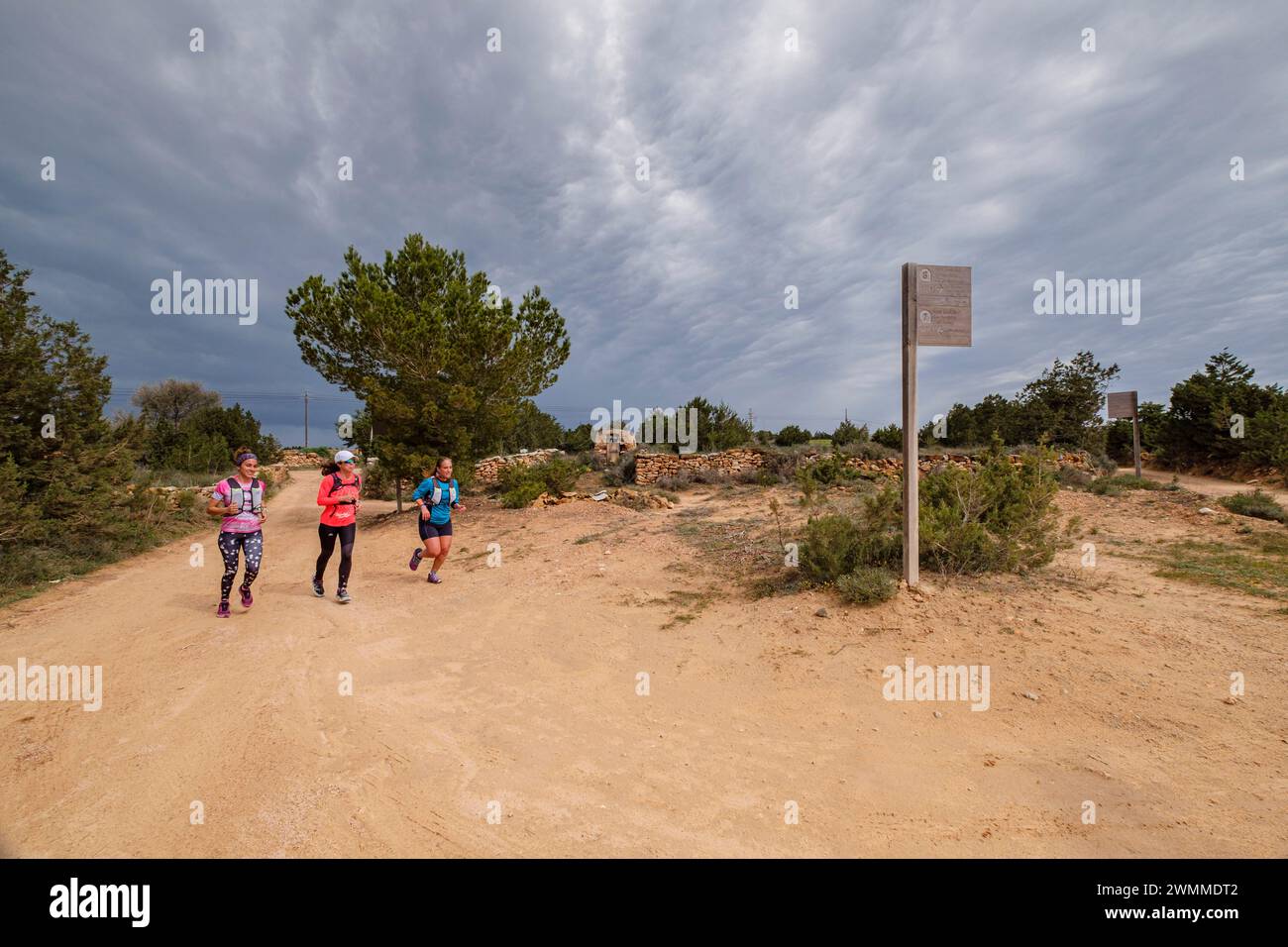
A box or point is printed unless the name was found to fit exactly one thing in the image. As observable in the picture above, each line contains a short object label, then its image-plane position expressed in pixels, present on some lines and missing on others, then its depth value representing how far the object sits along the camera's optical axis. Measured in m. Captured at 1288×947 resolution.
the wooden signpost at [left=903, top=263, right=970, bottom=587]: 5.54
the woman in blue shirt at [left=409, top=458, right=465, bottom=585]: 7.70
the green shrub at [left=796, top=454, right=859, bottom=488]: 15.59
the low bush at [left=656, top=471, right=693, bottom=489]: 18.55
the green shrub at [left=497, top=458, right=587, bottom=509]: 14.27
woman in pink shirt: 5.75
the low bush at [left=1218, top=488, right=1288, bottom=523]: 10.11
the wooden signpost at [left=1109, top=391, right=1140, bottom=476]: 16.55
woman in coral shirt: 6.52
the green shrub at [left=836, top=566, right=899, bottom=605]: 5.38
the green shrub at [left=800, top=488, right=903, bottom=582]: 6.06
